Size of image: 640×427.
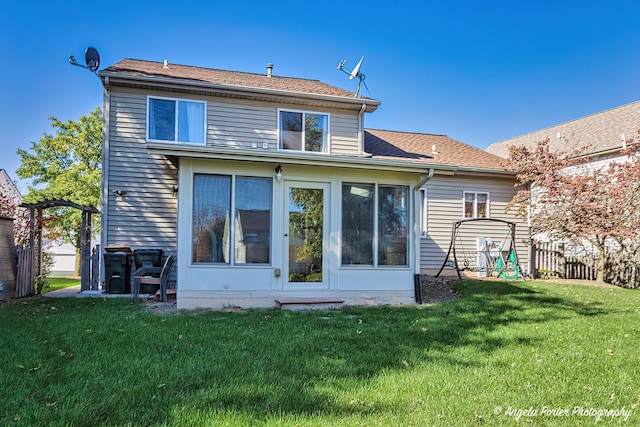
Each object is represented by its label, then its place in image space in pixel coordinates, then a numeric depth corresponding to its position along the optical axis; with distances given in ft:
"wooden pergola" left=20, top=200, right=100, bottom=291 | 28.40
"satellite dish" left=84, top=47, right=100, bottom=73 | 31.55
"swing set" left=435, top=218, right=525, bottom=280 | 37.58
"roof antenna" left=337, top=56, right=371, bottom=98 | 36.96
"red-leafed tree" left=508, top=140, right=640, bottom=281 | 33.27
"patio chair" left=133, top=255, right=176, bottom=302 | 24.30
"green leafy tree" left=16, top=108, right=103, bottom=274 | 53.42
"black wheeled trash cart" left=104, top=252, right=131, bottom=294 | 28.37
